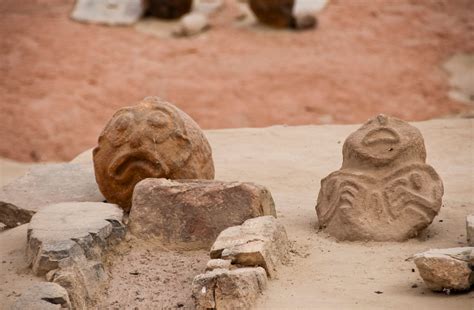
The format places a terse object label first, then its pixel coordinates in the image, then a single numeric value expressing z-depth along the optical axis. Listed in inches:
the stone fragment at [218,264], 476.8
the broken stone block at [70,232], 505.7
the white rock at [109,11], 1366.4
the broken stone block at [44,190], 618.5
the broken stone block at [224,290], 457.2
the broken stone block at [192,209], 549.8
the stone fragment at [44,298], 451.7
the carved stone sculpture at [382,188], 545.8
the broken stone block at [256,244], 485.1
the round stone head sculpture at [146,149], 597.0
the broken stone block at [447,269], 459.7
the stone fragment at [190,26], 1343.1
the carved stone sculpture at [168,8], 1375.0
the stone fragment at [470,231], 510.3
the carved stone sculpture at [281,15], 1340.7
